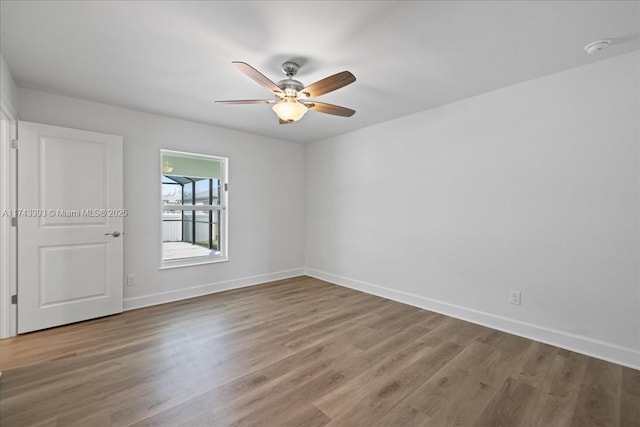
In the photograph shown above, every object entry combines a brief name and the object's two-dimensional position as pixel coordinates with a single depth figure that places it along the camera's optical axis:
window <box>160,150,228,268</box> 3.92
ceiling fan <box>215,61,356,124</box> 2.13
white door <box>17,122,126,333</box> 2.81
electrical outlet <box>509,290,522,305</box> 2.81
